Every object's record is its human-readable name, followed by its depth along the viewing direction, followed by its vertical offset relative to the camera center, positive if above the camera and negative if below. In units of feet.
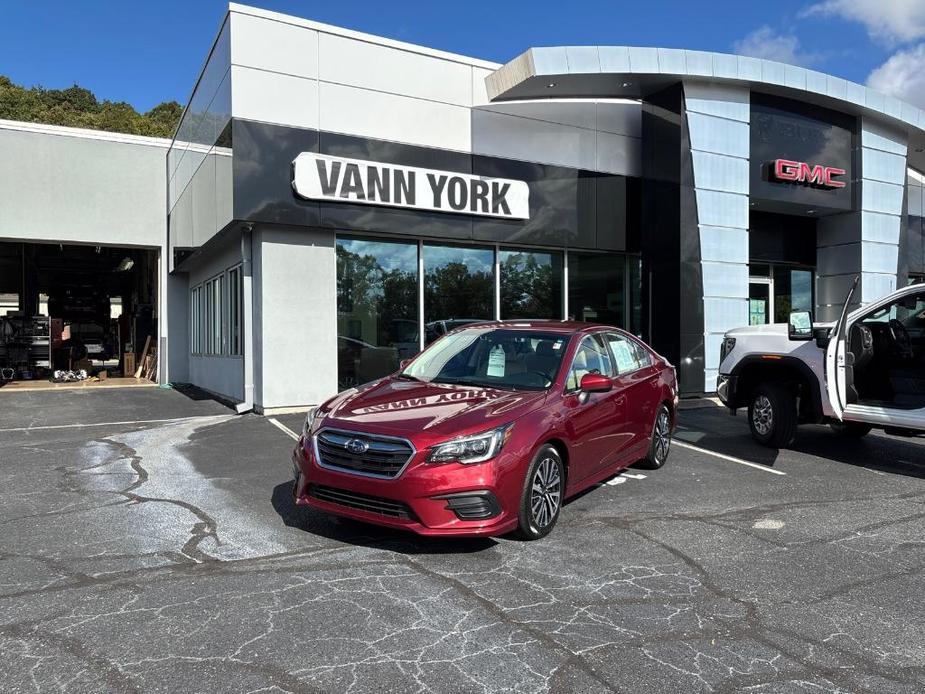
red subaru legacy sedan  13.89 -2.46
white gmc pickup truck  23.65 -1.79
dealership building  36.04 +8.61
